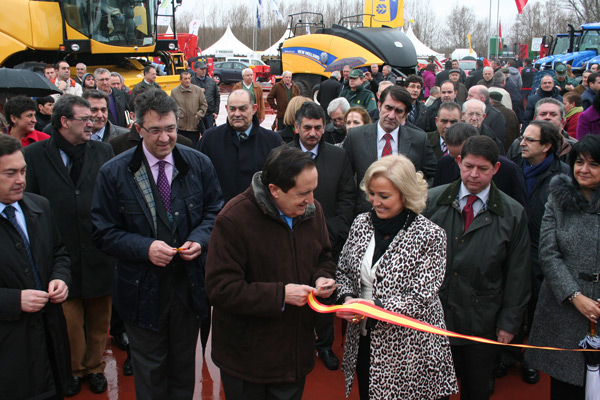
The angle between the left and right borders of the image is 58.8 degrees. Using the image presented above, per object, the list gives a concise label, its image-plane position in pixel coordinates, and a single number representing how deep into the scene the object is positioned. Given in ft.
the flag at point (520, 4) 70.03
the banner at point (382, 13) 68.54
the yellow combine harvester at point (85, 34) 40.22
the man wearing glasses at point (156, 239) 10.44
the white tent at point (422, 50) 117.80
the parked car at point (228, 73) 115.75
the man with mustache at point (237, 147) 15.87
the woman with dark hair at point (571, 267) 10.23
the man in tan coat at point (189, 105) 35.19
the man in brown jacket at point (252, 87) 42.14
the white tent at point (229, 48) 149.69
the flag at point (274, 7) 93.30
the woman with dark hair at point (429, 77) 50.21
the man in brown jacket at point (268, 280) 8.70
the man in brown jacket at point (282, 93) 42.91
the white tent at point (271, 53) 142.86
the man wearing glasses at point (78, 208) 12.87
